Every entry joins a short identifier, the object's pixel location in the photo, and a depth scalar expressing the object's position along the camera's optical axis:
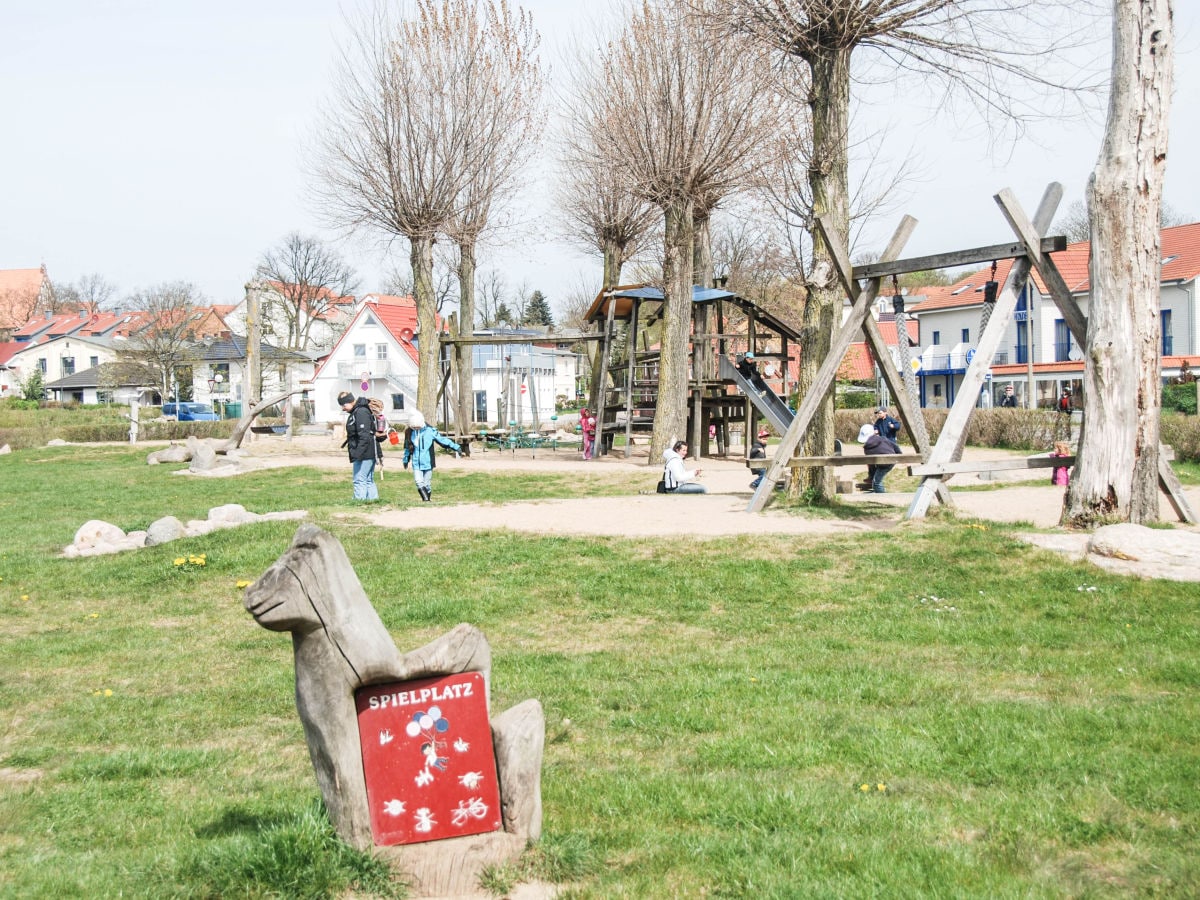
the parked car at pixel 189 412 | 56.12
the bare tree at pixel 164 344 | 64.06
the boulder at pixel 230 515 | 13.89
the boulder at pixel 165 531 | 12.57
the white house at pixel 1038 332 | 46.84
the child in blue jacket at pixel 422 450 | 16.48
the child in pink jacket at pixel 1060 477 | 17.30
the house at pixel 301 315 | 77.19
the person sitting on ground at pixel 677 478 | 16.72
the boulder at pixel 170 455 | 28.20
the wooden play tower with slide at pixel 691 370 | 26.11
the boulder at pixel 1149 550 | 8.70
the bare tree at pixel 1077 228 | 65.89
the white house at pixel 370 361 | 67.19
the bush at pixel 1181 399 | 34.84
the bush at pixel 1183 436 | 23.70
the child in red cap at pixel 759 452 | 17.62
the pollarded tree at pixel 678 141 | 22.12
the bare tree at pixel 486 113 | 29.09
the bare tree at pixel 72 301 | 103.56
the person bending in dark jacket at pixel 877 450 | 17.38
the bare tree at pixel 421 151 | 28.38
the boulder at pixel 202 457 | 25.14
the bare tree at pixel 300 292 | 76.88
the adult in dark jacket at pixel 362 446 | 16.09
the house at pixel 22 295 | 103.56
